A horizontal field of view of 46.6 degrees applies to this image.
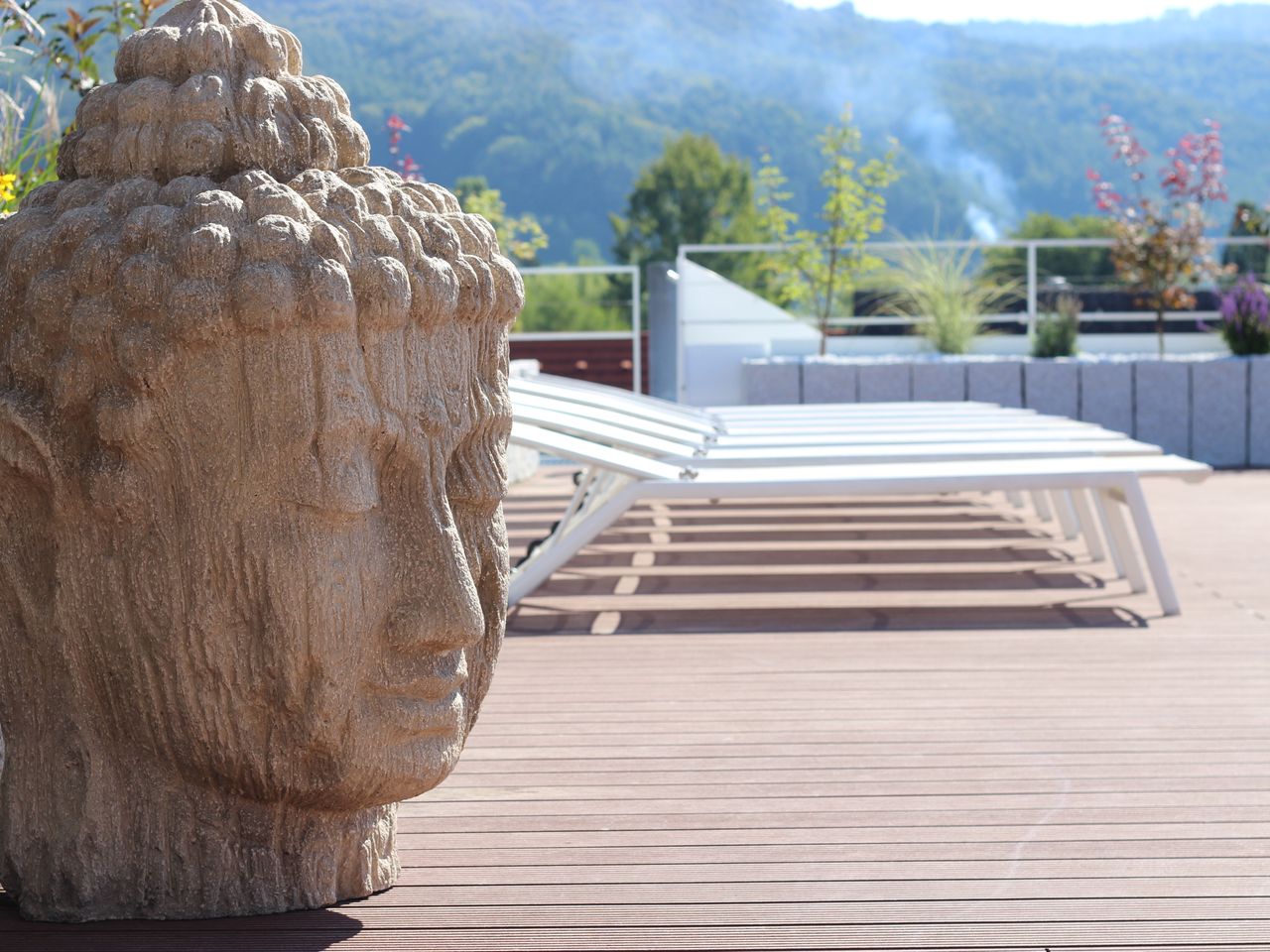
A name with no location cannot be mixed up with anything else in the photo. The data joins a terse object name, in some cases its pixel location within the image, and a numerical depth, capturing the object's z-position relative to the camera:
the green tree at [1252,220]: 11.70
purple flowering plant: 9.82
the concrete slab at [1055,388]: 9.81
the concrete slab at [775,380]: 9.95
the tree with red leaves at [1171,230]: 10.75
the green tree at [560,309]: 21.67
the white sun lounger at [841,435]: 5.03
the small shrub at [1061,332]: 10.16
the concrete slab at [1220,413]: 9.70
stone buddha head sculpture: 2.03
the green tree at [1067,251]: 45.00
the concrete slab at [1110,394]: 9.78
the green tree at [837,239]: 11.40
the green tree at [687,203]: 73.06
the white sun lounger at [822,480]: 4.58
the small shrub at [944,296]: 10.67
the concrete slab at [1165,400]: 9.73
